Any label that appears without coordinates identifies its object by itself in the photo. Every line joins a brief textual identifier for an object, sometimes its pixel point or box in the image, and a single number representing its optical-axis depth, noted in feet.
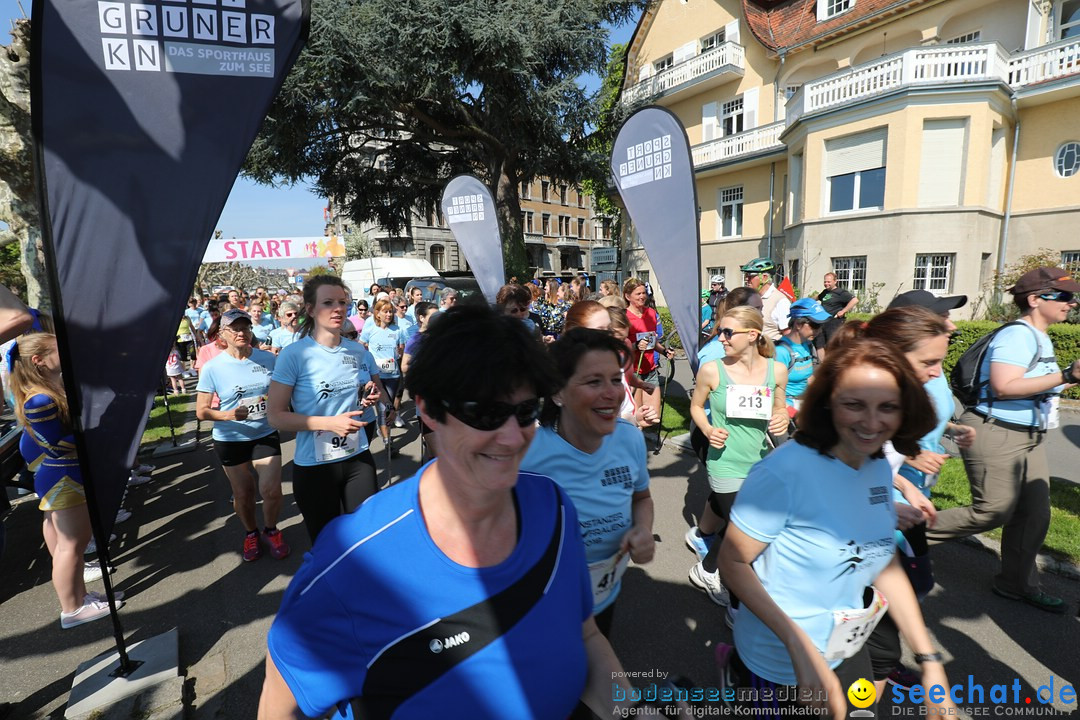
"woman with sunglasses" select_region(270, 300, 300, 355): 22.39
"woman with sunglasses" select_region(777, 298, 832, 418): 15.92
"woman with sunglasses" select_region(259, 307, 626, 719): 3.76
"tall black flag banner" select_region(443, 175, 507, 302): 28.27
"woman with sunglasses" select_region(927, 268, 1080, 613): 9.51
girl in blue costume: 10.38
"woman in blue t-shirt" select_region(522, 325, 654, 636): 6.71
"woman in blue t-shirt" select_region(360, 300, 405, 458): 23.20
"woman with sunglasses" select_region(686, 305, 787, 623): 10.80
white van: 73.20
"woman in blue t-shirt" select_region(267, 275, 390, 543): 10.46
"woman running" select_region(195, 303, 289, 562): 13.01
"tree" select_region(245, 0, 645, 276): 47.47
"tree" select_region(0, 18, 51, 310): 22.08
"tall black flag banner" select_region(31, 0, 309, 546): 7.09
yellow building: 47.47
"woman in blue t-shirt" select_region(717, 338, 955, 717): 5.60
